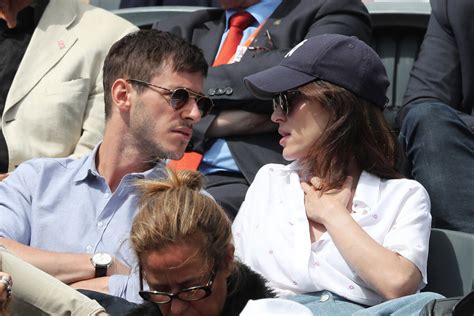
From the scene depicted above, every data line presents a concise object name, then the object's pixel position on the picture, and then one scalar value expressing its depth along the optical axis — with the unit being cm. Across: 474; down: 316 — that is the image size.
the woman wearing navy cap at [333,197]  723
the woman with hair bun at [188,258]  626
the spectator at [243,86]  934
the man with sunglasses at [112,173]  794
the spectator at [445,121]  841
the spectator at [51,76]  991
